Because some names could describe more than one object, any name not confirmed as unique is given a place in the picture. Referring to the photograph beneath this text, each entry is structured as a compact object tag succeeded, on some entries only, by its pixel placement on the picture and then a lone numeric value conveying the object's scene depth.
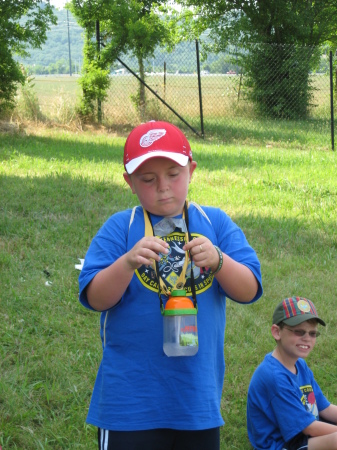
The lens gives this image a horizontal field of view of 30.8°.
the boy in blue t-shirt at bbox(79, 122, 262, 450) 1.88
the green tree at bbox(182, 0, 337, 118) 18.08
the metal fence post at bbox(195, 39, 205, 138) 13.40
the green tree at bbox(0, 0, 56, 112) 11.84
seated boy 2.81
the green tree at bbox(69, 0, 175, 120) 14.27
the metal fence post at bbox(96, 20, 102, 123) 14.35
